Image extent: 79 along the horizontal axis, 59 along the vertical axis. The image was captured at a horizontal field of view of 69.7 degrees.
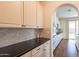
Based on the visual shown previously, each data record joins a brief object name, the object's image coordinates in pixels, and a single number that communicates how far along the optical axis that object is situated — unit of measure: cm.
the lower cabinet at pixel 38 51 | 99
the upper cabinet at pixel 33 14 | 131
